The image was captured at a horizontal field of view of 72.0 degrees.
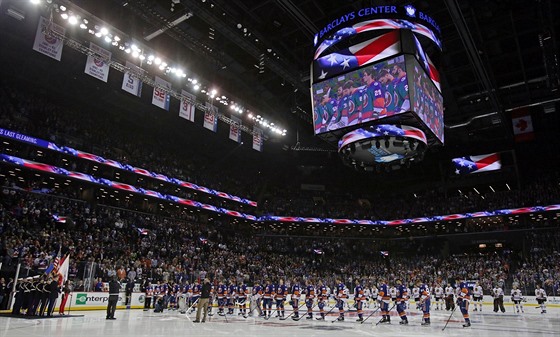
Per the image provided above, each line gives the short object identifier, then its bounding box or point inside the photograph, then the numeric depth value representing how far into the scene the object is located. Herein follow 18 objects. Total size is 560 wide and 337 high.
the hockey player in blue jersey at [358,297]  16.94
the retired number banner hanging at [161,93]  22.70
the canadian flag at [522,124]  26.98
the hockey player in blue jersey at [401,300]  15.49
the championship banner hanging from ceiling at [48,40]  17.20
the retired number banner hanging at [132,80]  20.89
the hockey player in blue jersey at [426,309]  15.14
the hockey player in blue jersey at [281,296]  17.80
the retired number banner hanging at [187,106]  24.32
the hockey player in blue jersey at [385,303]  16.23
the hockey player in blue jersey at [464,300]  14.40
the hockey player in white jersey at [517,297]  23.10
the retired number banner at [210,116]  26.12
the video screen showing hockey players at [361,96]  14.30
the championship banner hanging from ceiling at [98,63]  19.28
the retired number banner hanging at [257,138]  31.27
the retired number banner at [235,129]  28.53
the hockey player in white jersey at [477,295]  24.40
